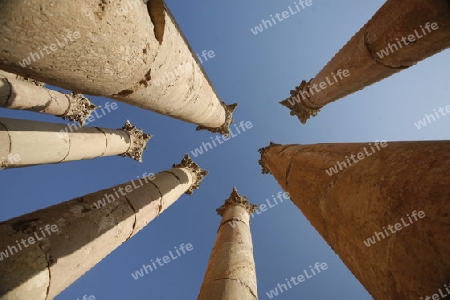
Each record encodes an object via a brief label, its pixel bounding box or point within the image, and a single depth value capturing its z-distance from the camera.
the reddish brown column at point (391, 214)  1.75
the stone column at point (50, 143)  7.67
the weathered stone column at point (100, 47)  2.26
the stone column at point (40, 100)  10.61
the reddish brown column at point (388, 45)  4.38
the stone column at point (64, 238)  4.14
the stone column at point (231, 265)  6.18
